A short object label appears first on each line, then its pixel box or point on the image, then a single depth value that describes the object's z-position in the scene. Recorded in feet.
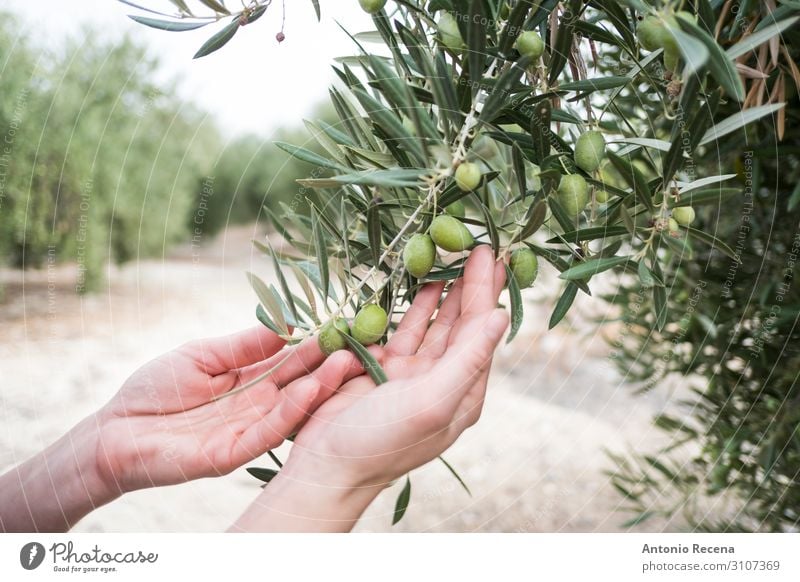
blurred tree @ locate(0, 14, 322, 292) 7.45
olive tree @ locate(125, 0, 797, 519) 1.22
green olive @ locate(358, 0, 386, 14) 1.32
